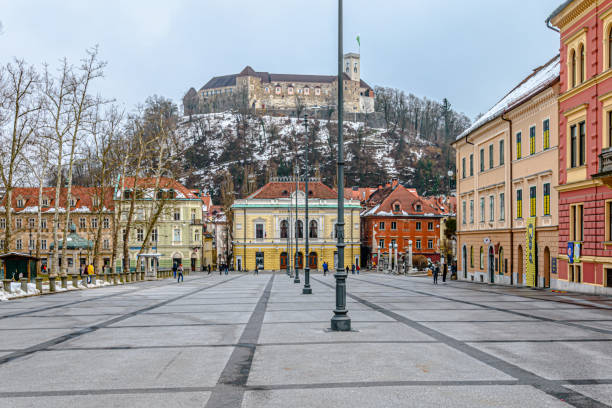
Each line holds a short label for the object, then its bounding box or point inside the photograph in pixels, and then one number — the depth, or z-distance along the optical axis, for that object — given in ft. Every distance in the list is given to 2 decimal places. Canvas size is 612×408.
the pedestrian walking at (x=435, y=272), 133.90
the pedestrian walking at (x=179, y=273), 160.06
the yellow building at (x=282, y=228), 289.12
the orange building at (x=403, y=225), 307.17
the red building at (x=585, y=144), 89.04
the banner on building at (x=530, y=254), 115.65
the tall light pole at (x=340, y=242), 46.98
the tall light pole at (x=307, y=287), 95.40
